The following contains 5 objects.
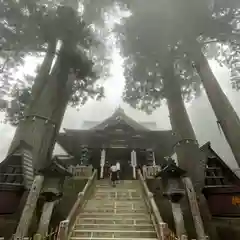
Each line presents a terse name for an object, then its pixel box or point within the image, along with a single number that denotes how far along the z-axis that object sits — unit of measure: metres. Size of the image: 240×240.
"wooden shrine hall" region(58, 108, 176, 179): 11.98
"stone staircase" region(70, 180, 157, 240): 4.80
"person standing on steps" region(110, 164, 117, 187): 8.80
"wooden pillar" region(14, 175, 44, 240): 4.43
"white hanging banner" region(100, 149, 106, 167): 10.83
